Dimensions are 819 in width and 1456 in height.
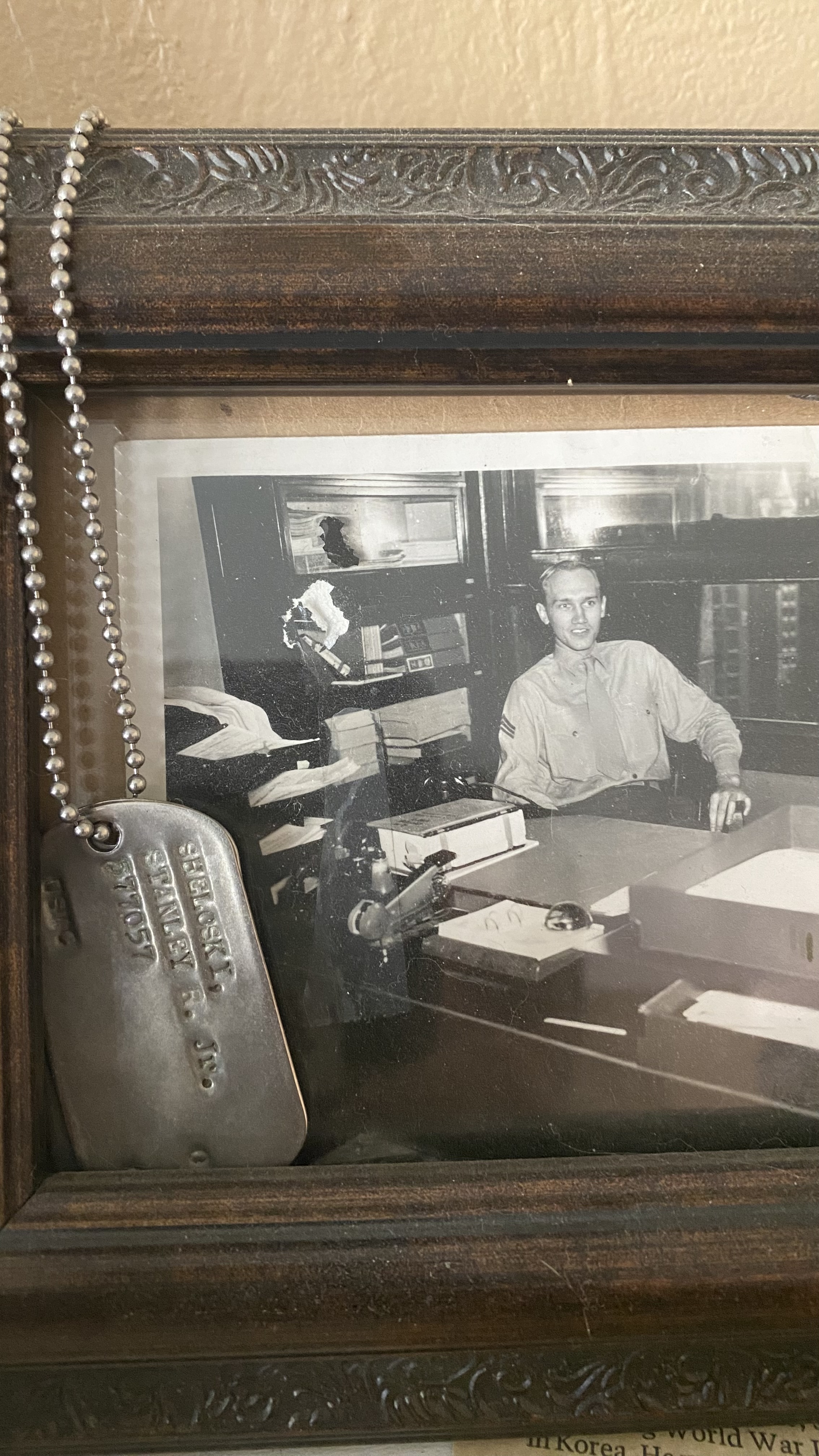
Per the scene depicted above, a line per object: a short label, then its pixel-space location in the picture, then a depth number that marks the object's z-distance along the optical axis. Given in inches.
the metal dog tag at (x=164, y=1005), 5.4
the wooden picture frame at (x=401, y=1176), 5.0
